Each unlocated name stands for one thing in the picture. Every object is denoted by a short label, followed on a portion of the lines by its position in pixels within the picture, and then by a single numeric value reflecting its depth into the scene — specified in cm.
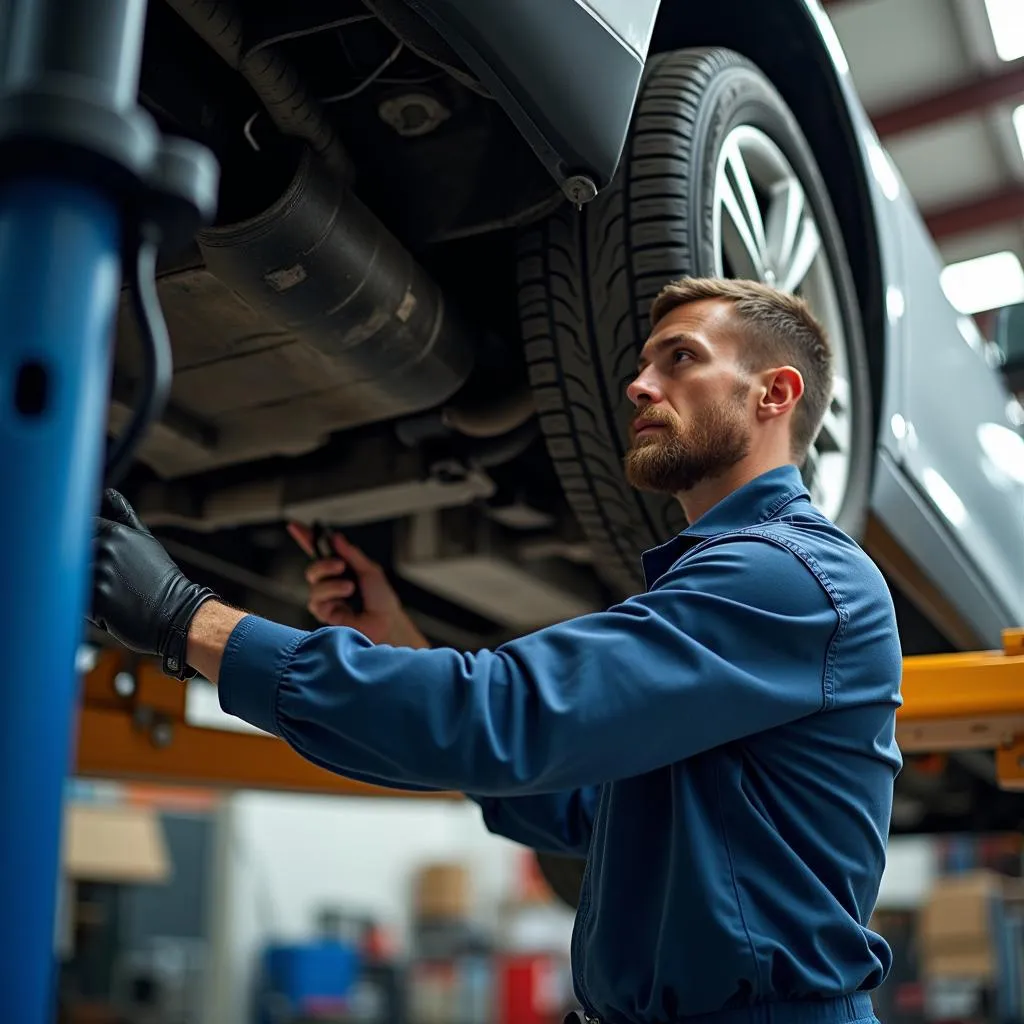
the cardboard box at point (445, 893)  1155
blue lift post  60
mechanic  96
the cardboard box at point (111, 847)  589
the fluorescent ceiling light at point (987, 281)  859
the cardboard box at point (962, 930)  622
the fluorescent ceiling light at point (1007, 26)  614
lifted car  131
